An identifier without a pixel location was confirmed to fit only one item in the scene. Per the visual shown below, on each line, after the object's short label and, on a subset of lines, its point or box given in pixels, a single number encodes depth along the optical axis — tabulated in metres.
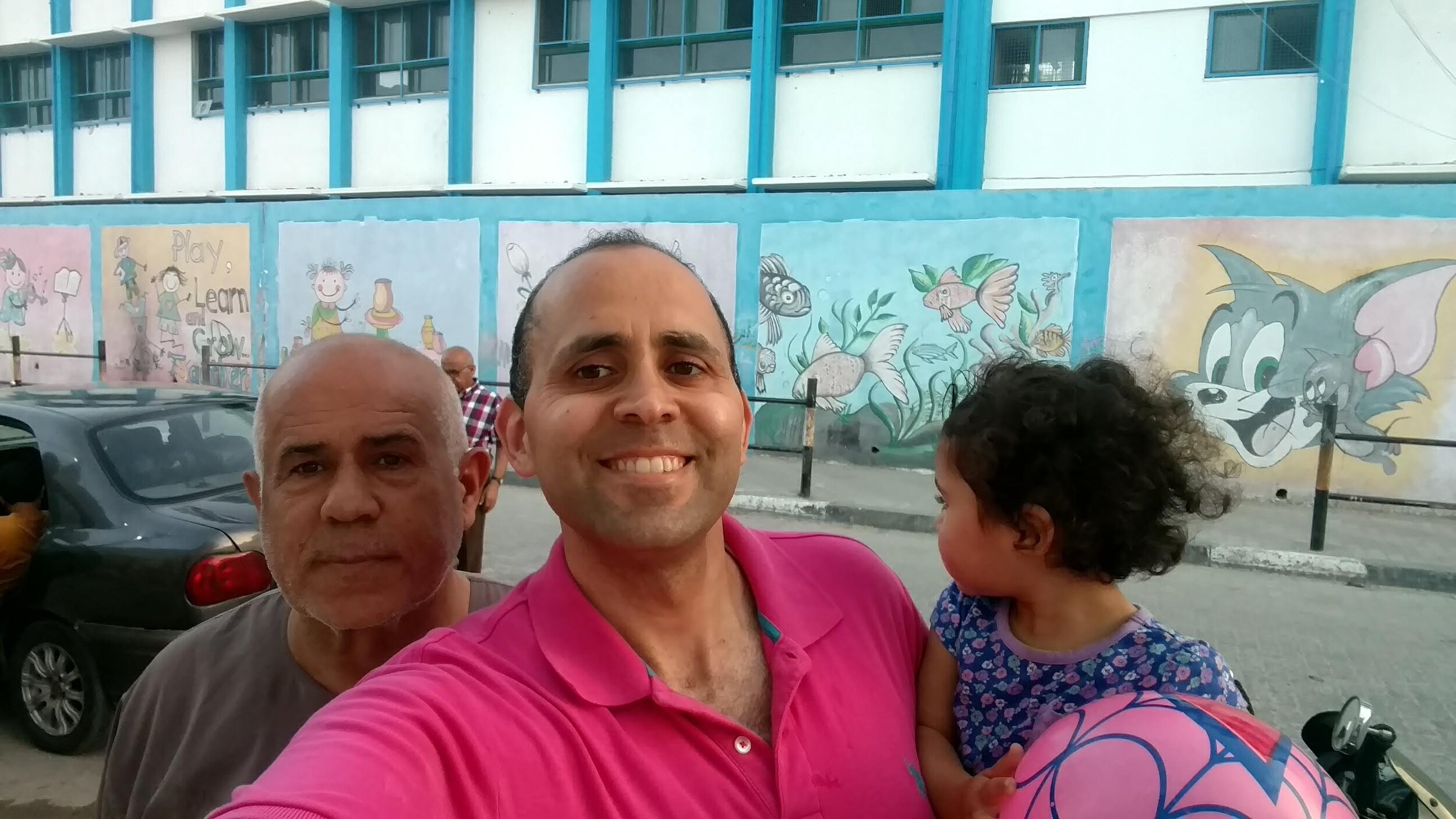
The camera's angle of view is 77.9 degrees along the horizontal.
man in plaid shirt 5.41
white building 11.20
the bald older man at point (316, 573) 1.48
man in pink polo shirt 1.12
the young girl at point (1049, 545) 1.57
